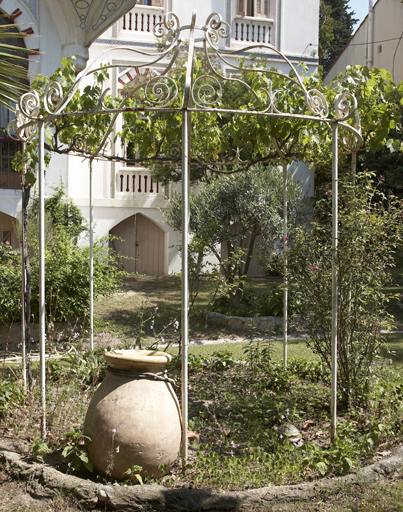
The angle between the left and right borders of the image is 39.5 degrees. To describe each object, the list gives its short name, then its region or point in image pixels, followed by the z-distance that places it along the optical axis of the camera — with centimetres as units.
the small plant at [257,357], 651
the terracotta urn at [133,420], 397
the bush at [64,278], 891
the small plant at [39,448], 417
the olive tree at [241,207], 1291
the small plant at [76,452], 408
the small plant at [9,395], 489
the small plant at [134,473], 391
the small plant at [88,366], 596
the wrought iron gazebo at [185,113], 423
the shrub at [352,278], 504
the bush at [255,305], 1136
